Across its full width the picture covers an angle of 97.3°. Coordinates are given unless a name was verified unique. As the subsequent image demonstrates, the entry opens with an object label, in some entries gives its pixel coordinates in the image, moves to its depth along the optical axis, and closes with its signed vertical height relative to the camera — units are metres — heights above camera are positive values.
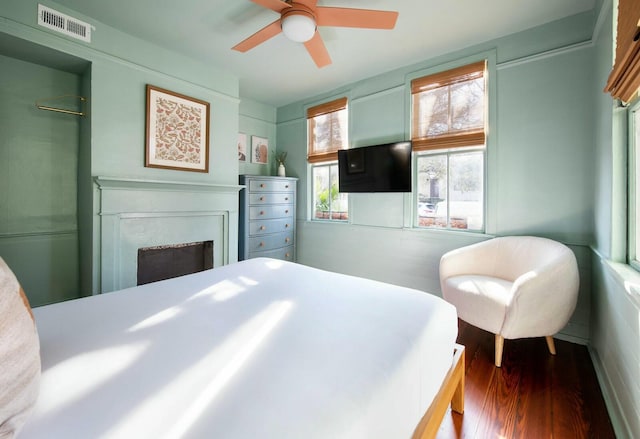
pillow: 0.56 -0.32
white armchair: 1.88 -0.51
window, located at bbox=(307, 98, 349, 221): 3.82 +0.91
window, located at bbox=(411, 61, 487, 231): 2.80 +0.76
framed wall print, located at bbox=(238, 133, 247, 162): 4.11 +1.03
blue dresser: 3.66 +0.01
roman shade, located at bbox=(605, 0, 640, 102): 1.18 +0.75
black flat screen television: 3.17 +0.61
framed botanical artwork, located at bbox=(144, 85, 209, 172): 2.75 +0.89
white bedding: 0.63 -0.44
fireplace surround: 2.50 -0.02
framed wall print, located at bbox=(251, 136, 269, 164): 4.28 +1.05
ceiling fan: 1.87 +1.39
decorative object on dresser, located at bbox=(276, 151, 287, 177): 4.19 +0.88
